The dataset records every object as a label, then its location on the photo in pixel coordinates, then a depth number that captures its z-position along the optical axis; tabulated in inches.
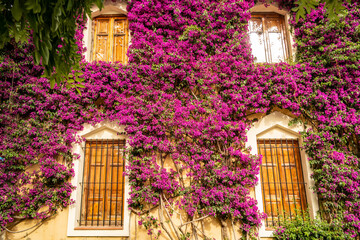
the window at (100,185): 207.5
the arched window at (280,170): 214.1
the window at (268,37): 257.3
